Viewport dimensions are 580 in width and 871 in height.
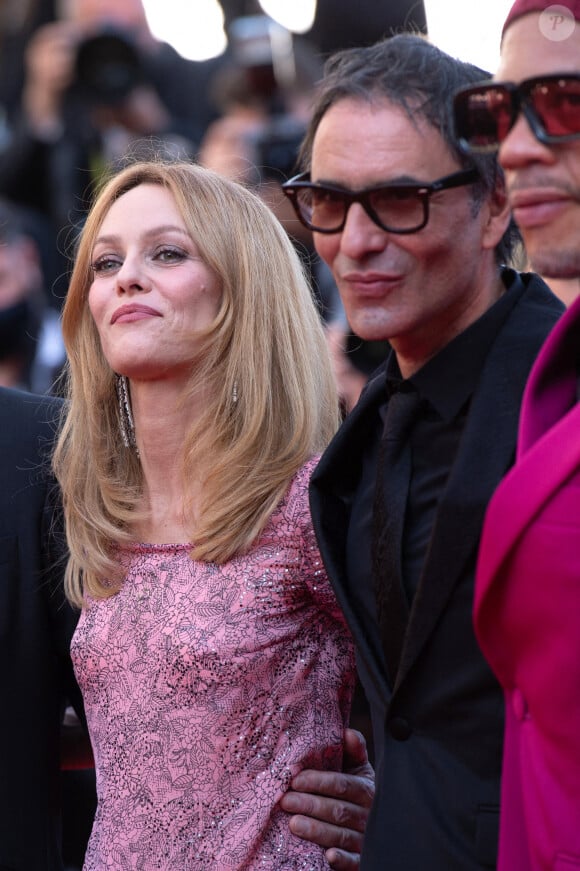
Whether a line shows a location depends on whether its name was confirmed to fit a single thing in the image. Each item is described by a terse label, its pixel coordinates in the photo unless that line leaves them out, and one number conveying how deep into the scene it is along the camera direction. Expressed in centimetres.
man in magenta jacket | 304
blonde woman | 489
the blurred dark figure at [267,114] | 893
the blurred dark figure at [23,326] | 1041
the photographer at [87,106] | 1096
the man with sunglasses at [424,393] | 378
